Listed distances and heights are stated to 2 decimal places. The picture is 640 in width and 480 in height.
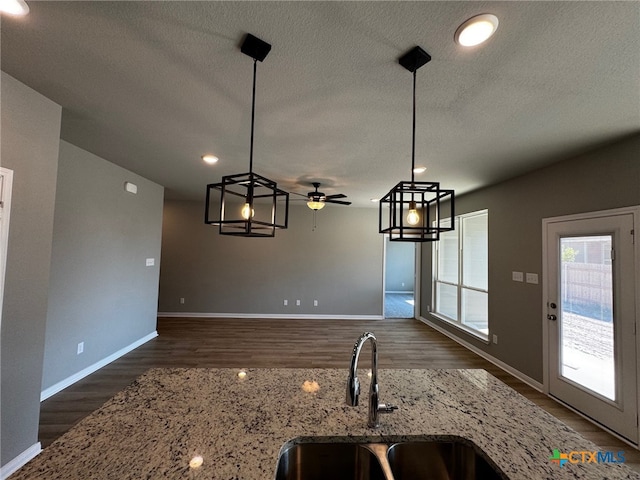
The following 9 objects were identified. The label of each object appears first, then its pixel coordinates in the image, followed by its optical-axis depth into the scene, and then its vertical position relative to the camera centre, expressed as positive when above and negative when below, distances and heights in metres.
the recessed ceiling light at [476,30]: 1.24 +1.08
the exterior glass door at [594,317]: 2.38 -0.54
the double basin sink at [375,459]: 1.03 -0.78
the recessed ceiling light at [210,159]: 3.20 +1.09
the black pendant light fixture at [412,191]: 1.27 +0.31
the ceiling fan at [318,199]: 3.96 +0.79
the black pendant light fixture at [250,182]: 1.18 +0.31
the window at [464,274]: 4.57 -0.31
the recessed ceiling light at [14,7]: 1.23 +1.08
